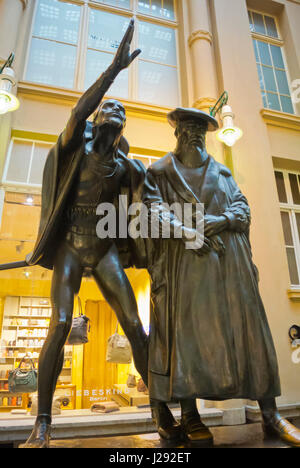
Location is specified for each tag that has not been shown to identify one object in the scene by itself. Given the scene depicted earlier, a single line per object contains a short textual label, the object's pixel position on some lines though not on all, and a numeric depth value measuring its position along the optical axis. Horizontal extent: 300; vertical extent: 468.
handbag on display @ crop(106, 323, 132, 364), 4.88
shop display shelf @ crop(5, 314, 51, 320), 7.12
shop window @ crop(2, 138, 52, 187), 5.56
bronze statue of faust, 1.86
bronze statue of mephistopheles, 2.09
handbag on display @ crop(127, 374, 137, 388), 5.03
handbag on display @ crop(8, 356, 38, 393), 4.27
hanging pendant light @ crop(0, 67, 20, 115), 4.59
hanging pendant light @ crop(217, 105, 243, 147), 5.27
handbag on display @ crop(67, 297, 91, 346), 4.16
